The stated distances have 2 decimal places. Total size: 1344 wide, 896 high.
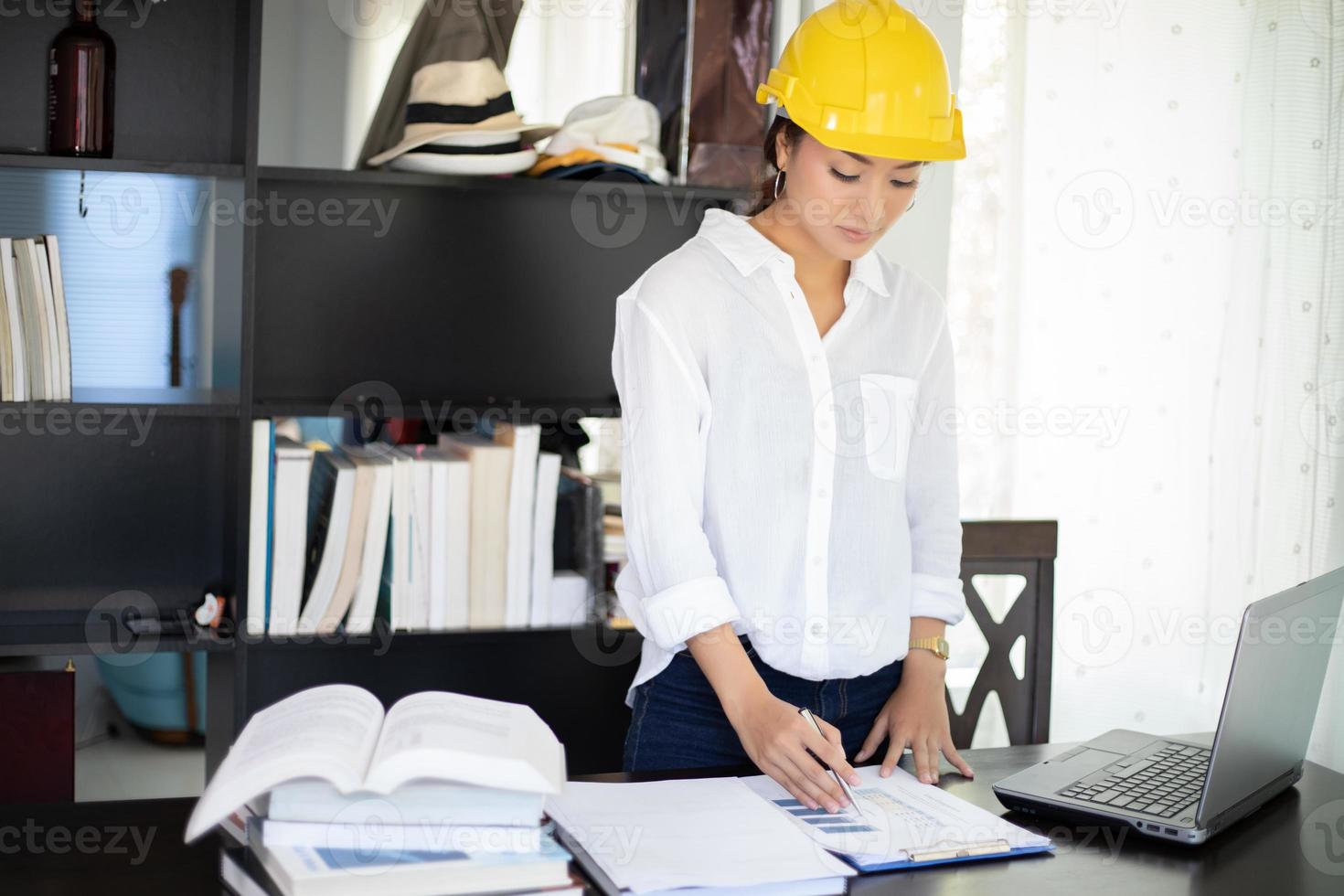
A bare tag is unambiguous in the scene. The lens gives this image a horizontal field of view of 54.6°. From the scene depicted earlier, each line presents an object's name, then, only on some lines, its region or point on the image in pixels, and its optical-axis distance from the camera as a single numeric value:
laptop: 1.26
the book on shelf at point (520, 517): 2.50
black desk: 1.14
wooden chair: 1.95
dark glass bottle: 2.31
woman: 1.53
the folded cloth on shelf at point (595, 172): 2.47
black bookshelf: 2.37
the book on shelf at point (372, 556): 2.42
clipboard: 1.19
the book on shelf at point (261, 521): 2.32
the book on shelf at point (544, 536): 2.53
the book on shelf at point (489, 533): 2.49
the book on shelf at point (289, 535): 2.35
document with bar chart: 1.20
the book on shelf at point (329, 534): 2.38
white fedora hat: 2.41
